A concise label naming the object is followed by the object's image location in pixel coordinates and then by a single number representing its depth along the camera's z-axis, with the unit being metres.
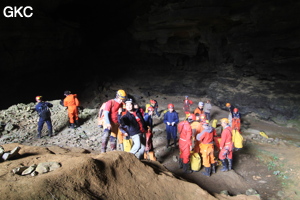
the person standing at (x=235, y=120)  9.06
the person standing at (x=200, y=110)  8.95
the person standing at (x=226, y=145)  5.61
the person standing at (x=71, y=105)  8.70
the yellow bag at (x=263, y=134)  9.10
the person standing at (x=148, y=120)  6.19
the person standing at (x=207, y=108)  10.49
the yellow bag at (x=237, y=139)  6.46
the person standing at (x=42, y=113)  7.88
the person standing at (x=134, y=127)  5.09
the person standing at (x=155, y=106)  10.19
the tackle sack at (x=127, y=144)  5.58
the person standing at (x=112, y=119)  5.61
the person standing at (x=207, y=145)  5.59
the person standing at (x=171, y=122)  7.56
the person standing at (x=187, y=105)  11.52
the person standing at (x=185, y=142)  5.71
